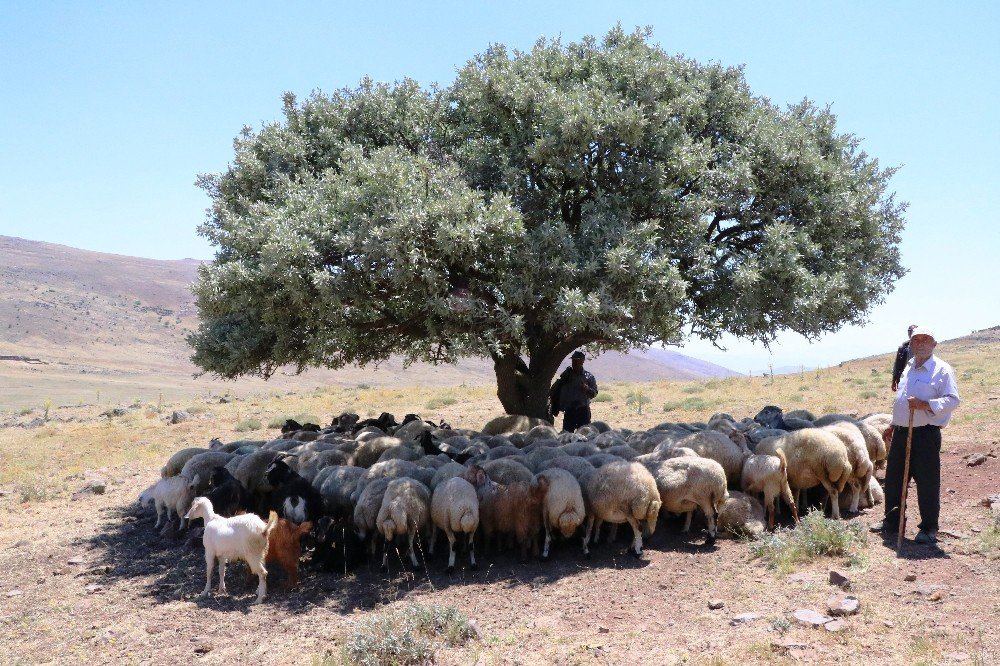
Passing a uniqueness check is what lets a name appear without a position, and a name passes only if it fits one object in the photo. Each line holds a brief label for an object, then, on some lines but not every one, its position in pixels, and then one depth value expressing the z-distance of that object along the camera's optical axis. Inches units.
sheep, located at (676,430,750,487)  368.7
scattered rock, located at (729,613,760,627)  236.1
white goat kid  296.4
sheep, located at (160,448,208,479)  438.3
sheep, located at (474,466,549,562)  326.0
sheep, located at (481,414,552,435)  534.0
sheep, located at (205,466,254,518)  355.3
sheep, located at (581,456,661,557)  319.3
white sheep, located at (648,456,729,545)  329.1
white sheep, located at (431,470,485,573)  313.6
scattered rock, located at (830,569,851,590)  254.2
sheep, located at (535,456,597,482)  343.3
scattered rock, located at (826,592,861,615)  229.6
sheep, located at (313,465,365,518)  360.5
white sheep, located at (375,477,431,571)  315.9
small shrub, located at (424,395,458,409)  1087.6
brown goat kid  308.4
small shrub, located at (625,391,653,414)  1002.7
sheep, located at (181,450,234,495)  409.7
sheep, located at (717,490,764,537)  335.6
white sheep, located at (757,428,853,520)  348.8
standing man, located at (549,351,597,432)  576.1
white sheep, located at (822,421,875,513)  364.2
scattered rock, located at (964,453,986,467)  438.6
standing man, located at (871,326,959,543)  301.3
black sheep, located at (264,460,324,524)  338.3
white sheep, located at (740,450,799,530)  345.4
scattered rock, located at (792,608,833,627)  223.9
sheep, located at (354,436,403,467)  436.8
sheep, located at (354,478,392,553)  331.9
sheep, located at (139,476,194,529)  404.8
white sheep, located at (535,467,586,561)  318.7
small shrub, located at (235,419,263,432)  872.4
